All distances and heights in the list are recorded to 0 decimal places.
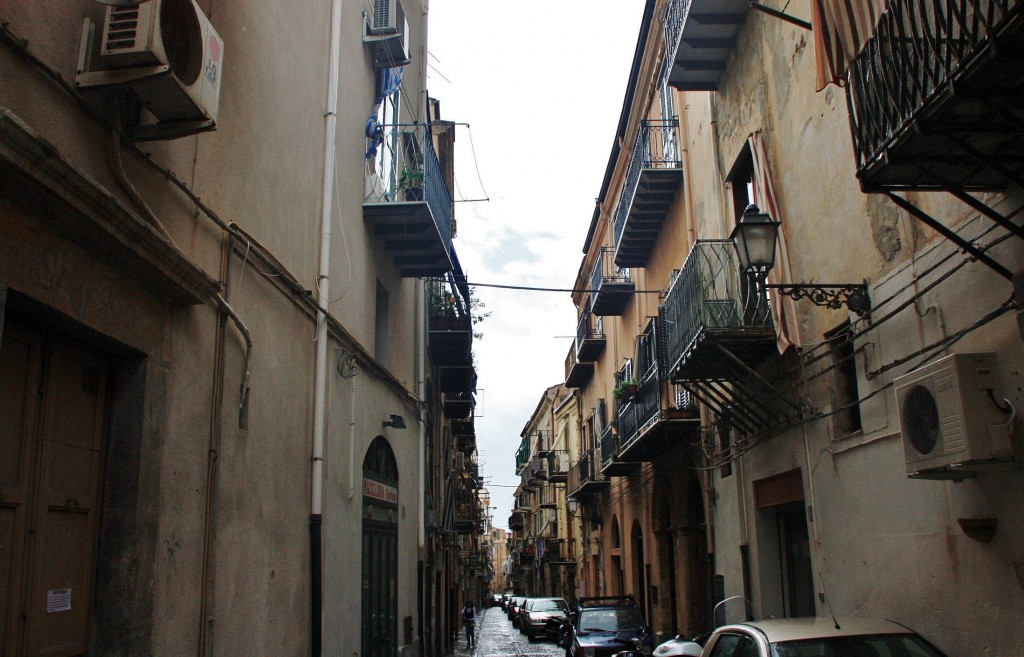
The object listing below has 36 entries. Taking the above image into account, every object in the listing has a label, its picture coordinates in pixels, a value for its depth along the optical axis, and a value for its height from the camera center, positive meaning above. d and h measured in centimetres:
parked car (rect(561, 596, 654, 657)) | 1427 -172
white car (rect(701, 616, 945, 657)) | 581 -78
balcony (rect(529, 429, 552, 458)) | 4810 +531
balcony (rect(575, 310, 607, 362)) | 2693 +615
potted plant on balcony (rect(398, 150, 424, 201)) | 1181 +486
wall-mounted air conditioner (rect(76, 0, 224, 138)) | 465 +271
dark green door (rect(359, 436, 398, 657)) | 1166 -19
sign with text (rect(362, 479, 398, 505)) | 1170 +67
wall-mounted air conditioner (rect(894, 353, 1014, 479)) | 550 +68
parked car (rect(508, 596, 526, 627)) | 3835 -377
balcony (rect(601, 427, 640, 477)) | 2073 +175
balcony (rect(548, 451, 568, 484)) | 3788 +292
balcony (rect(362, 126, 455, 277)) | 1188 +473
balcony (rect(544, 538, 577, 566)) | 4050 -95
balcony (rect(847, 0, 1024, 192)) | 455 +238
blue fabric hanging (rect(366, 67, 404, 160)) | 1228 +663
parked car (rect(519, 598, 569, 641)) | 2958 -278
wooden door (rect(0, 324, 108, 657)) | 439 +32
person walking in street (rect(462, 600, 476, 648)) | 2827 -284
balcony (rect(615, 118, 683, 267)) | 1580 +639
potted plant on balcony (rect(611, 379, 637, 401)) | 1791 +297
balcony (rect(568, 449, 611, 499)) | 2652 +173
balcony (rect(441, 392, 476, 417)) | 2676 +412
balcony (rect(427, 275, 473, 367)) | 1858 +475
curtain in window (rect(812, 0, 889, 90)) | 639 +378
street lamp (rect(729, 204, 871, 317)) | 828 +273
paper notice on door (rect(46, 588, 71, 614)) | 463 -29
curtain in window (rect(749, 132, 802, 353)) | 968 +305
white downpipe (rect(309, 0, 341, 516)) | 902 +300
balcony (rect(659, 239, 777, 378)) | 1010 +255
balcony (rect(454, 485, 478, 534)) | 3247 +122
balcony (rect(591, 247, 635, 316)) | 2168 +601
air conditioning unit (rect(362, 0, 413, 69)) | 1244 +727
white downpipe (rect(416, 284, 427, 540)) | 1595 +285
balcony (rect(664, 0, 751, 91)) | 1136 +669
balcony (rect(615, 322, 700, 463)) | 1465 +217
